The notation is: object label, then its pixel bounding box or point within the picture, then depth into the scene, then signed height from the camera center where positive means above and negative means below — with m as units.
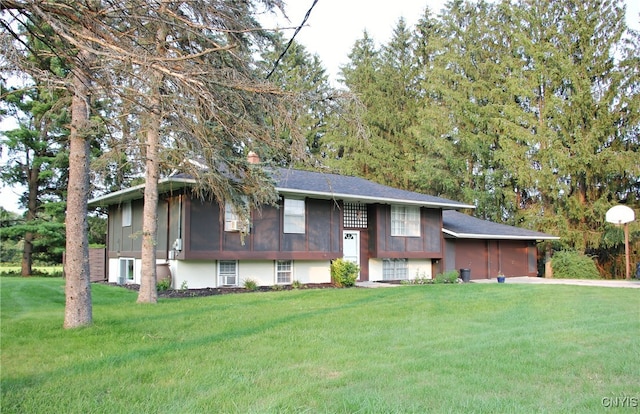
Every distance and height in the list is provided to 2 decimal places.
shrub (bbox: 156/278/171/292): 14.00 -1.14
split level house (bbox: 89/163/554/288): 14.45 +0.26
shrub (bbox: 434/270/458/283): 18.20 -1.27
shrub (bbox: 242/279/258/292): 14.76 -1.23
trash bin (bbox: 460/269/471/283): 19.33 -1.25
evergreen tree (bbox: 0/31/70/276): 22.44 +3.41
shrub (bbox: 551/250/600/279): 22.98 -1.11
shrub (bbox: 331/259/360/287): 15.82 -0.94
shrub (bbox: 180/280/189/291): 14.34 -1.18
